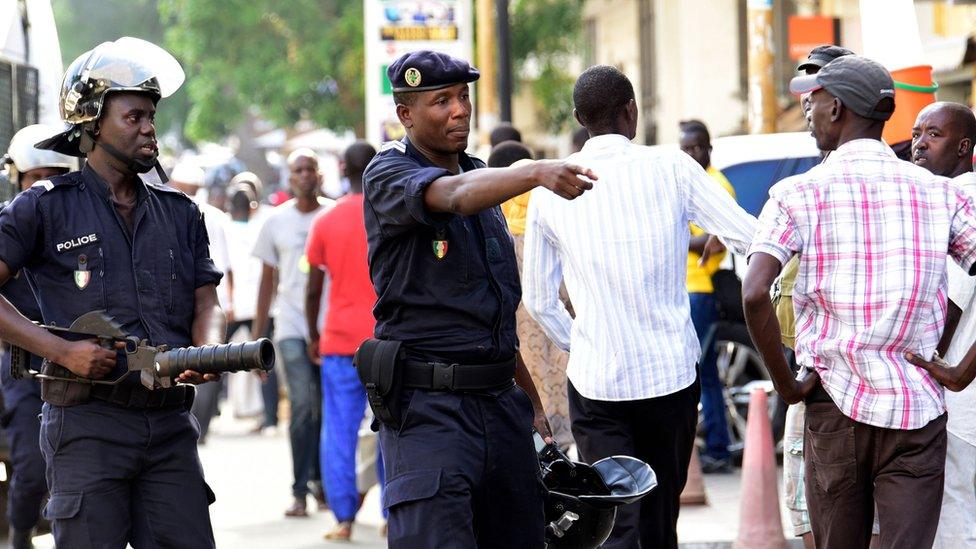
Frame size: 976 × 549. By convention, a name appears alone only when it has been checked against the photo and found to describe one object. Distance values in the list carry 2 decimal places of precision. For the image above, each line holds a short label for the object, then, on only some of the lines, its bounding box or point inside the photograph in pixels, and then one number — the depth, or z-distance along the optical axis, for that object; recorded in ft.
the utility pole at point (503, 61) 94.01
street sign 83.02
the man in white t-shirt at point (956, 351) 34.37
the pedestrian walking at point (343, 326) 49.39
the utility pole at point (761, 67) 70.07
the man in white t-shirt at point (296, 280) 55.57
